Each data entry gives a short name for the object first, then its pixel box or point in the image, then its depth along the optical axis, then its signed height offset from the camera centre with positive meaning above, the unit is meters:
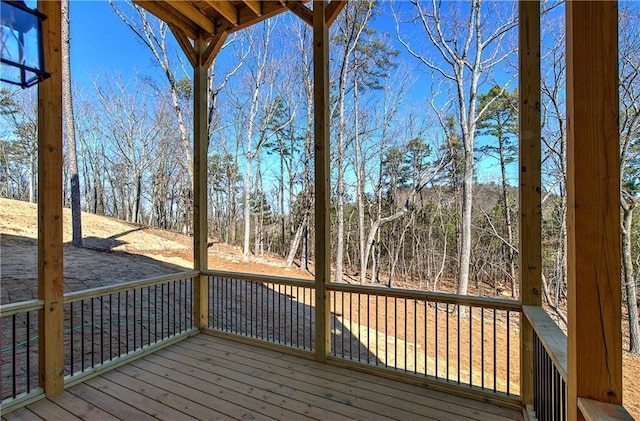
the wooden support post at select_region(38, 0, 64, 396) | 2.31 +0.01
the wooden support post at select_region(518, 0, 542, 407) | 2.13 +0.19
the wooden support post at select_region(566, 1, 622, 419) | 0.98 +0.02
